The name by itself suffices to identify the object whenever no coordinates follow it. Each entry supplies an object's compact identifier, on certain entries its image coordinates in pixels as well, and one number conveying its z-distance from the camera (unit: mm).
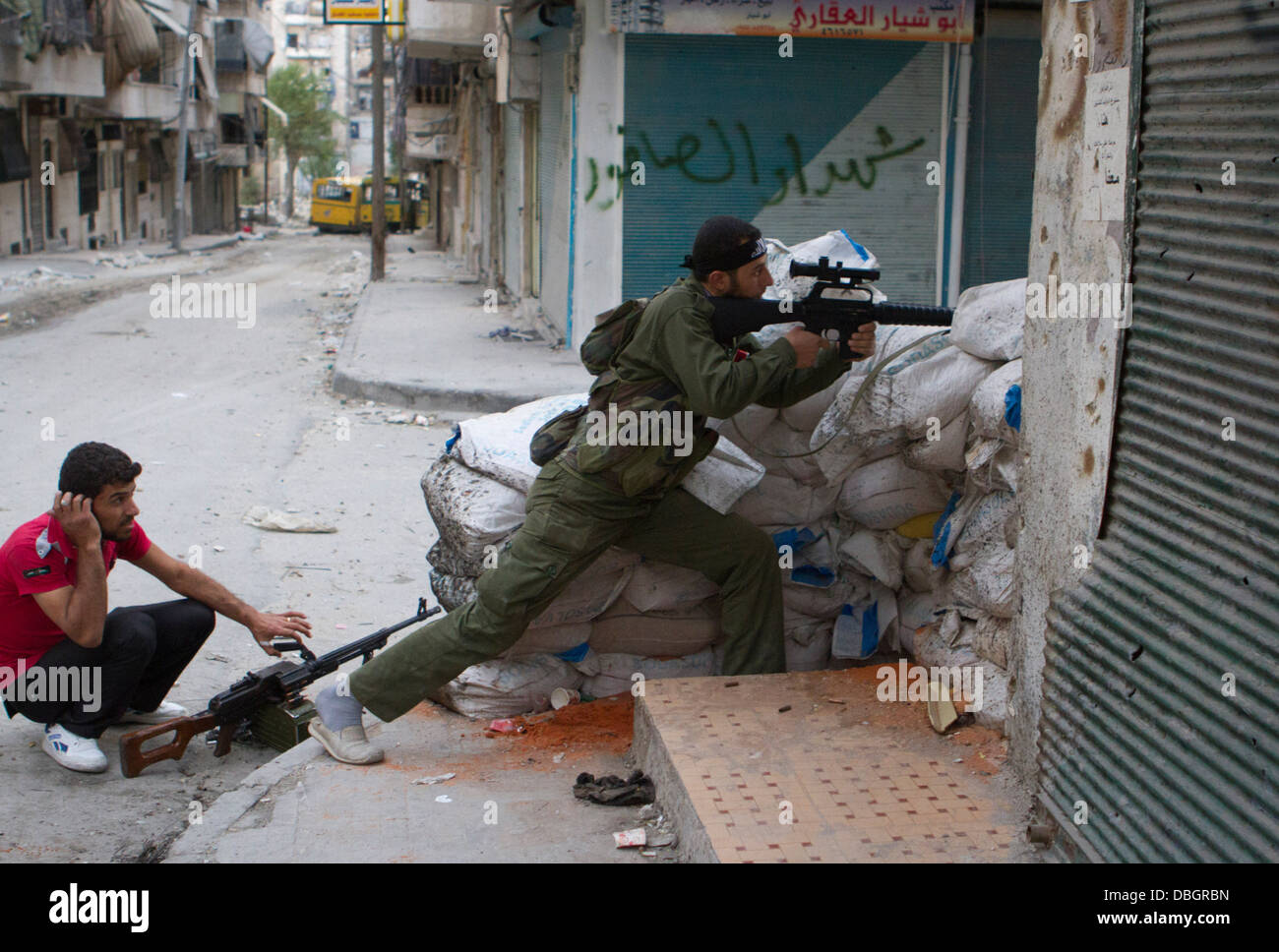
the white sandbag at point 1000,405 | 3312
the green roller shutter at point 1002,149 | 10672
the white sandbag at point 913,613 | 3965
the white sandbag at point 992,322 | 3516
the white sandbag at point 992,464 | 3389
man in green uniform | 3414
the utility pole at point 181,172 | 32519
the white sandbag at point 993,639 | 3465
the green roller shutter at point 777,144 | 10438
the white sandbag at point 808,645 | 4172
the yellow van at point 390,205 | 45000
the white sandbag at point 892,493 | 3898
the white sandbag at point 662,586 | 3955
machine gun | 3811
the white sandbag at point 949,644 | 3619
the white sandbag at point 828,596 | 4117
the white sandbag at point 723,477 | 3787
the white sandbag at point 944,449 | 3637
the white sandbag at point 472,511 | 3842
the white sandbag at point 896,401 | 3621
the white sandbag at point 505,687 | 3975
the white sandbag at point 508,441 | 3896
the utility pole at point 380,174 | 20281
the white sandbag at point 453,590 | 3992
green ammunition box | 3977
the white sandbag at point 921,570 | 3893
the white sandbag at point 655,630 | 4035
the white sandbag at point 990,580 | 3438
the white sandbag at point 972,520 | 3533
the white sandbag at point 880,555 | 4031
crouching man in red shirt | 3656
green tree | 61688
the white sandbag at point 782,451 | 4043
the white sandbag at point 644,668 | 4094
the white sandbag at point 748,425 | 4047
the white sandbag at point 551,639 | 3969
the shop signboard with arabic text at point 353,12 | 16703
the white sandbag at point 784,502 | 4059
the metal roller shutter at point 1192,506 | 2164
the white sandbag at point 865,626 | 4121
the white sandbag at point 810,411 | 3953
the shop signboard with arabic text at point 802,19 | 10086
